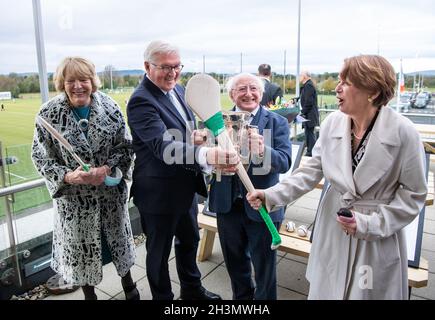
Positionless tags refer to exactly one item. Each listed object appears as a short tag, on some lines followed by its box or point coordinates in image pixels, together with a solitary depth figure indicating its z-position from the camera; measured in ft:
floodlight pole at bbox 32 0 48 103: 7.98
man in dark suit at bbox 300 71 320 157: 20.17
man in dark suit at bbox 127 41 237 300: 5.43
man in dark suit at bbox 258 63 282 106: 15.74
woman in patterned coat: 5.96
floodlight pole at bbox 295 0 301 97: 24.04
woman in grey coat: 4.07
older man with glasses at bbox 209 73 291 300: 5.72
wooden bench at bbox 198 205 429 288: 6.43
